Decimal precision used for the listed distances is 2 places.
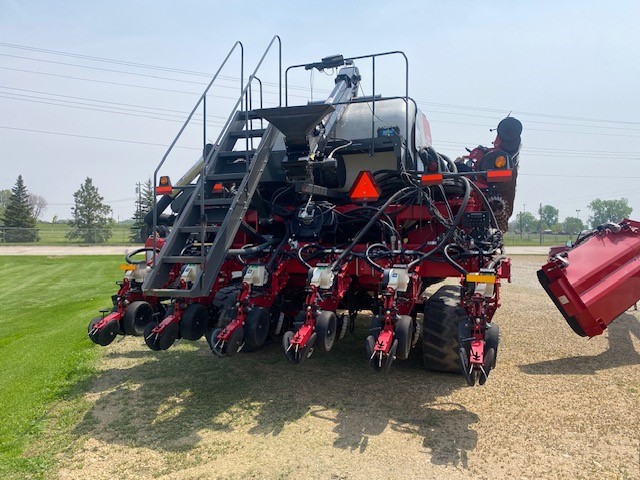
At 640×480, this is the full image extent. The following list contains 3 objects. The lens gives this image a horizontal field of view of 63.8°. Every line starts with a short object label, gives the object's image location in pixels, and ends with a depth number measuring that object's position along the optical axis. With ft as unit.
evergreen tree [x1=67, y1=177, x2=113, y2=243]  176.04
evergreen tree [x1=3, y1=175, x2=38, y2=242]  155.63
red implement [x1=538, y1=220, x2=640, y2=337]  16.61
